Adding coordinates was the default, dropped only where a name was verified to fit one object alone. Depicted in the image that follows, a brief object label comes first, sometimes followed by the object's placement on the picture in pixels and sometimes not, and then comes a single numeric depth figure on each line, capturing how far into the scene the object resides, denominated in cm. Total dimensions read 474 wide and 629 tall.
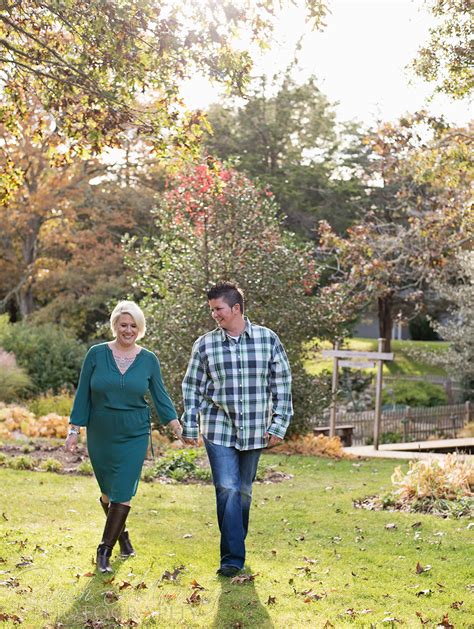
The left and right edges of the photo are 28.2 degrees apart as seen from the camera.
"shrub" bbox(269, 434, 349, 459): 1603
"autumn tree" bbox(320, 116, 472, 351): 1203
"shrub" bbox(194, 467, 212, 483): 1211
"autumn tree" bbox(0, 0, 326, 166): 755
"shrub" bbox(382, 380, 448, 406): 3197
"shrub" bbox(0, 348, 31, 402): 2016
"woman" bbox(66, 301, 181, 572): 669
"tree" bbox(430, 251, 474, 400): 2717
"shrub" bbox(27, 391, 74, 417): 1947
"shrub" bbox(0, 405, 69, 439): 1597
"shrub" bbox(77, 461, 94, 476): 1199
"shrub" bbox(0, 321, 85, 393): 2295
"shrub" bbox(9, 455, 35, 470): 1222
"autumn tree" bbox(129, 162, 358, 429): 1647
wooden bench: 2145
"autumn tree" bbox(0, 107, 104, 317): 2847
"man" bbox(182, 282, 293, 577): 666
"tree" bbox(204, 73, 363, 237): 3447
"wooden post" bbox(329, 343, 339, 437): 1790
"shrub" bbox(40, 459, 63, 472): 1222
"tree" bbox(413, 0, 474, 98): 1044
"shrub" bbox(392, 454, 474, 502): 1019
